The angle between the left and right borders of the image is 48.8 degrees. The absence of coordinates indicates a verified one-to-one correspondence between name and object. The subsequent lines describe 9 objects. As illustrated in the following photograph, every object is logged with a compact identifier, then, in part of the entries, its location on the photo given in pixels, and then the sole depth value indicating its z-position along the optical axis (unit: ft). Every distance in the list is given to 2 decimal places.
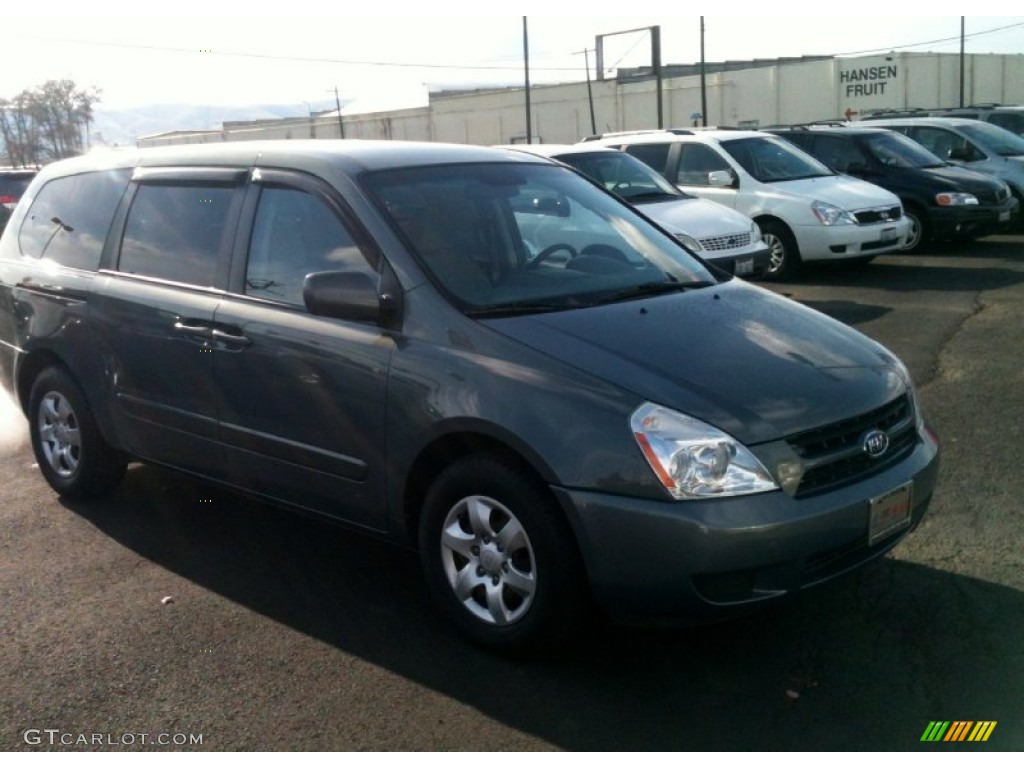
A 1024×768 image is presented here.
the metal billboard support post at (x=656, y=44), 128.15
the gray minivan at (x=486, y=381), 11.70
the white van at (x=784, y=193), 40.88
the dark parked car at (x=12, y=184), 60.13
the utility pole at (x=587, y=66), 144.77
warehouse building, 147.54
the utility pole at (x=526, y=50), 112.57
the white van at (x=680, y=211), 34.73
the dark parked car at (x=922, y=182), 46.78
